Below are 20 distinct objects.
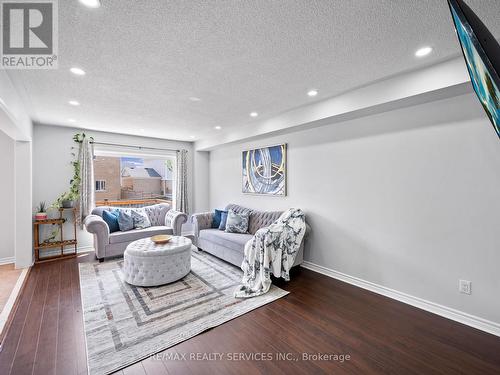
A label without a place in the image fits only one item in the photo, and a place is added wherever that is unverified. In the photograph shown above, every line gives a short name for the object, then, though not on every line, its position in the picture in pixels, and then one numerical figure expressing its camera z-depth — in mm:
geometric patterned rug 1951
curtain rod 4775
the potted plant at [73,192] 4219
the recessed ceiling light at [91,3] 1413
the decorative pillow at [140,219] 4543
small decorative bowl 3352
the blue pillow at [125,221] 4352
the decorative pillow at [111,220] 4277
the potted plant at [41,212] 3960
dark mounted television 523
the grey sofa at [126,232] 3930
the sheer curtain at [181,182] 5855
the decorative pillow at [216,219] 4719
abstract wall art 4156
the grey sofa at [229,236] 3656
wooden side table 3926
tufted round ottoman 3016
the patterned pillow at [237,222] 4207
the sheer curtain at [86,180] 4480
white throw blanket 2990
